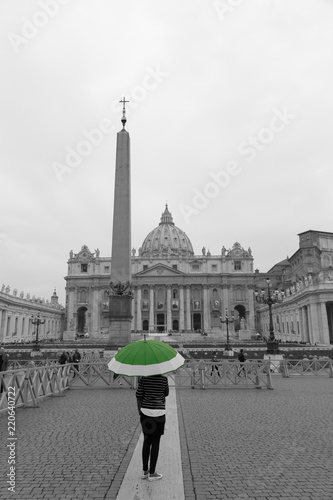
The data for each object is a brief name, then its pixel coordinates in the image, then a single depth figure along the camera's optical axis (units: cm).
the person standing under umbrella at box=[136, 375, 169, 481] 530
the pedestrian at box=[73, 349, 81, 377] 1964
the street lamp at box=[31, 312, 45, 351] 3333
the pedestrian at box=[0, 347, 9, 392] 1212
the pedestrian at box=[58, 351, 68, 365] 1817
